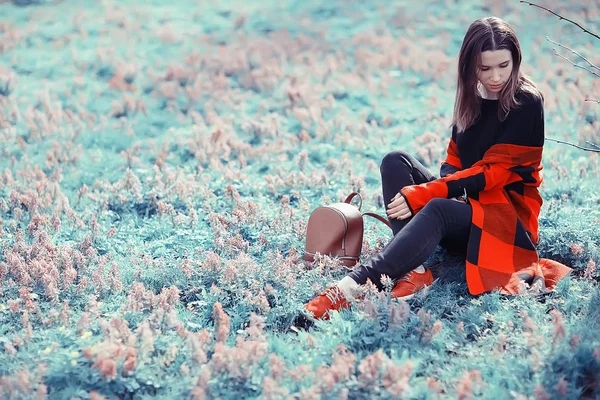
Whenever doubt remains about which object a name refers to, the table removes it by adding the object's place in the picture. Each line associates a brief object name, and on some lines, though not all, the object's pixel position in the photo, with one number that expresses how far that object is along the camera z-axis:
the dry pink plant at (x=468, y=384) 2.98
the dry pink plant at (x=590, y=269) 4.20
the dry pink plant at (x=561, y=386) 2.99
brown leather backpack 4.61
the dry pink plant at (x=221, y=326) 3.58
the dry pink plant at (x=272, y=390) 3.03
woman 4.07
